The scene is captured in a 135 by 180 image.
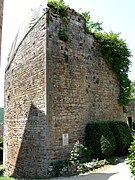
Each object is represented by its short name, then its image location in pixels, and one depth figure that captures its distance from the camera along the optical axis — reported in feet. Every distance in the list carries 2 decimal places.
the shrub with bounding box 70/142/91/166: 25.64
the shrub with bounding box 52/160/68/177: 22.74
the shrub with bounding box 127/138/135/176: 15.50
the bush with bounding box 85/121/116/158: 26.43
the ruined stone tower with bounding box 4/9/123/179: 25.04
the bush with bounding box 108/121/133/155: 28.89
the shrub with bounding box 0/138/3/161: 52.72
